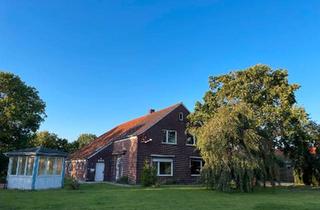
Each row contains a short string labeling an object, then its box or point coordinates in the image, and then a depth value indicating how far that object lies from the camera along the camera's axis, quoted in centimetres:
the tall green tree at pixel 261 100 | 1739
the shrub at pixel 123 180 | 1922
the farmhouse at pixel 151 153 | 1930
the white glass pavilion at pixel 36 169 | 1458
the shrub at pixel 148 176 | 1639
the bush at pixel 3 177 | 1730
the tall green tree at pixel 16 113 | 2000
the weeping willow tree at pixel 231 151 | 1349
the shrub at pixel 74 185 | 1432
